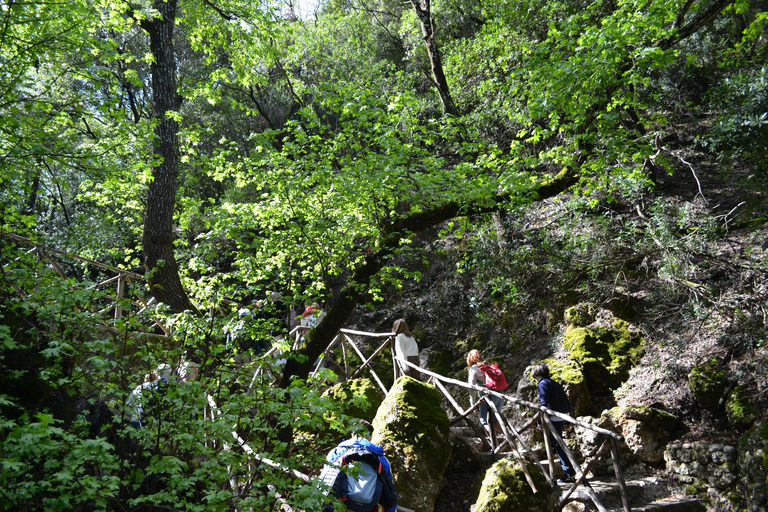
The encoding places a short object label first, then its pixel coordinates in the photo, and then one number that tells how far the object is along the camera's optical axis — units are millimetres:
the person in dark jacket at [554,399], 5195
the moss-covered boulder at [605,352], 7363
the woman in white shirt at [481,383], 5801
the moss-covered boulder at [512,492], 4395
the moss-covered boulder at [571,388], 6961
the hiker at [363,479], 3371
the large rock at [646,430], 5914
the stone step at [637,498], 4707
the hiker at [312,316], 6330
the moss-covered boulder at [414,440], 4918
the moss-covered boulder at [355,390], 6520
